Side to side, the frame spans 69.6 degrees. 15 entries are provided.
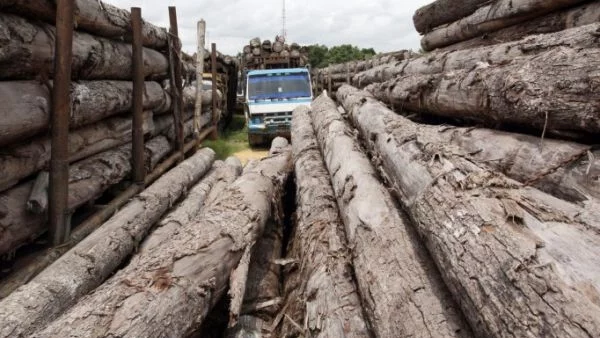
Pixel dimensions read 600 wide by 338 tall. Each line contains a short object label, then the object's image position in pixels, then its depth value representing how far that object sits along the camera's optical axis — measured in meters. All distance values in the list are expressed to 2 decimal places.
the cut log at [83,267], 2.83
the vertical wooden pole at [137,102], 6.04
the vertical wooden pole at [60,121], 3.96
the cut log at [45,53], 3.62
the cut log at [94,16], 3.91
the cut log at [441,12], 7.47
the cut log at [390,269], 2.15
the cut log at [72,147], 3.66
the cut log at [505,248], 1.54
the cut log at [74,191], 3.53
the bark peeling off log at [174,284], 2.25
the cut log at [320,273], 2.61
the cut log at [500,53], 3.38
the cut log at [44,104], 3.49
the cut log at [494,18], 5.11
